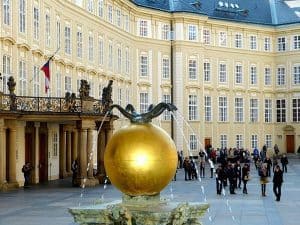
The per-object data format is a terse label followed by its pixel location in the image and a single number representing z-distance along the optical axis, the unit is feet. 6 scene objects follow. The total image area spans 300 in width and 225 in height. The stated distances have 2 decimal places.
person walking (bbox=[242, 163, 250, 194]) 117.91
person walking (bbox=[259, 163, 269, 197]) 111.34
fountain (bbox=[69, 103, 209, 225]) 39.14
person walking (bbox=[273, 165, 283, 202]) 103.04
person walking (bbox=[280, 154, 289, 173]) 178.09
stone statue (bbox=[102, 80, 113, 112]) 137.28
